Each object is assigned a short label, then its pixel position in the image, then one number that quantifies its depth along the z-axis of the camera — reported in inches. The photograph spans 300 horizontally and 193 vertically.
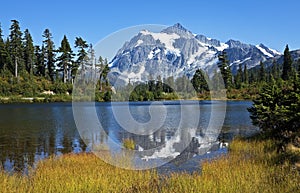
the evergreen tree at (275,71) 5039.1
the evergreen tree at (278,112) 630.5
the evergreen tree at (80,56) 3568.9
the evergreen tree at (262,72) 4834.2
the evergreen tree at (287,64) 3935.3
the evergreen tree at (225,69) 4214.8
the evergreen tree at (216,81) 3197.3
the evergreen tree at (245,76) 5013.3
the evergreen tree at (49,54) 3814.0
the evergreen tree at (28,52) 3644.7
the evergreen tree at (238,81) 4382.9
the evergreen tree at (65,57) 3703.2
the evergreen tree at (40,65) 3757.4
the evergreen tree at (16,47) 3400.6
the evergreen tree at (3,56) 3239.7
